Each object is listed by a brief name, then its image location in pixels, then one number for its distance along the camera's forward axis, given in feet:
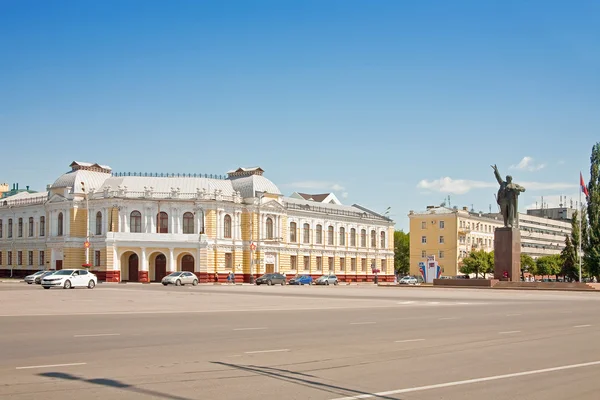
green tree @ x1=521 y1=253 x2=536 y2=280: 410.72
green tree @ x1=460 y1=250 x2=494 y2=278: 380.15
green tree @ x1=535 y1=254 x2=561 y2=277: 411.13
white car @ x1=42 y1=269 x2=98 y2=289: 169.58
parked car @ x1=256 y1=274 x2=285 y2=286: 258.78
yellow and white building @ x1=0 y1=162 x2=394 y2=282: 274.16
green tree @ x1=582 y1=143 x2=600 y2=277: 261.03
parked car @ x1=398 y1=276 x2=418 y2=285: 312.01
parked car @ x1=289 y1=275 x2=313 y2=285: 278.05
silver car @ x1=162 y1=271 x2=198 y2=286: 226.99
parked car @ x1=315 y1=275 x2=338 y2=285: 280.10
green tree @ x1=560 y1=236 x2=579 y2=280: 318.16
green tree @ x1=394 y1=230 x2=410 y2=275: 474.49
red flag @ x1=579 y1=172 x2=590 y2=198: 235.73
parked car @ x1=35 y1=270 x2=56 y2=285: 221.46
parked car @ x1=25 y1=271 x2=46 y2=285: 228.22
